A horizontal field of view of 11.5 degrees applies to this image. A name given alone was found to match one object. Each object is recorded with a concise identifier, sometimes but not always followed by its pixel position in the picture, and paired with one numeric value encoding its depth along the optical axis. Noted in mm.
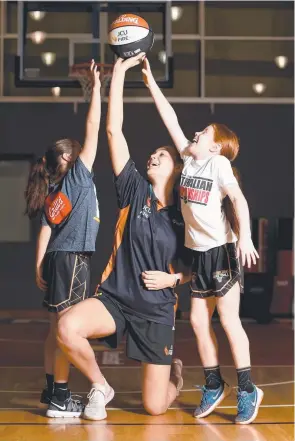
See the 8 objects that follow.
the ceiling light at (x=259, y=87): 21291
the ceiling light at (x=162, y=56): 17267
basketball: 8374
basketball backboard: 16187
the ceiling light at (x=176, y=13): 21291
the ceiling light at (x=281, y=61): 21359
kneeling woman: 7875
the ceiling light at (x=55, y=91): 20935
